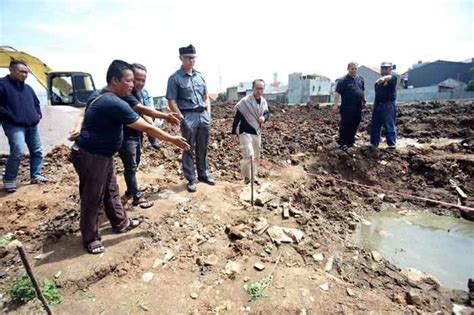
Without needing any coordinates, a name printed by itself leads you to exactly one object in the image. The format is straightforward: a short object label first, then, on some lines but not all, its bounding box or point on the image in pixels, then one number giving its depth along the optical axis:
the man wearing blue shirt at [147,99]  5.45
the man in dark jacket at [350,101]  5.86
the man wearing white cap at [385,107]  6.00
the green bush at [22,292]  2.41
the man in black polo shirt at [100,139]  2.58
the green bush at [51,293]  2.41
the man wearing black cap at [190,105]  3.90
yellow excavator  9.66
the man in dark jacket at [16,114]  4.10
